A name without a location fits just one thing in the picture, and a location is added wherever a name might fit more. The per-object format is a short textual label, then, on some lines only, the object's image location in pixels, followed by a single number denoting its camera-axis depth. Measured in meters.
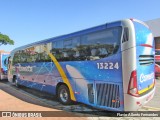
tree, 60.17
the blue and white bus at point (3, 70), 21.04
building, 33.47
